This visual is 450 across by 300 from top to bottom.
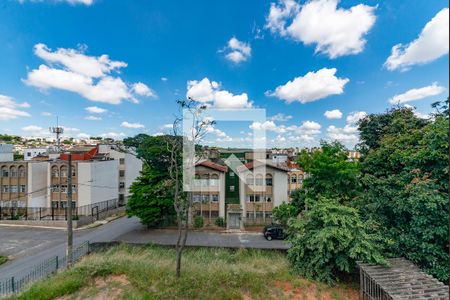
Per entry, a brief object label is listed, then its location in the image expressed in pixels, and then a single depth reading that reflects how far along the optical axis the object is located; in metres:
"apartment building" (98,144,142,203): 31.22
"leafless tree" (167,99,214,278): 8.98
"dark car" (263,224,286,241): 18.64
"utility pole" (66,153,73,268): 10.96
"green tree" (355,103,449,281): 8.31
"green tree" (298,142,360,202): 12.95
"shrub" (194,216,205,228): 21.27
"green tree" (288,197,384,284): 8.53
